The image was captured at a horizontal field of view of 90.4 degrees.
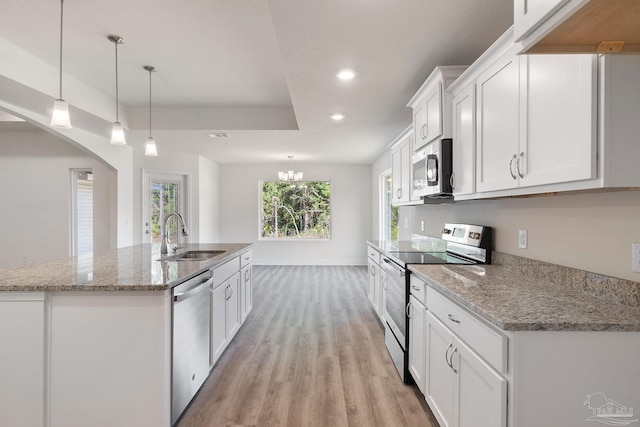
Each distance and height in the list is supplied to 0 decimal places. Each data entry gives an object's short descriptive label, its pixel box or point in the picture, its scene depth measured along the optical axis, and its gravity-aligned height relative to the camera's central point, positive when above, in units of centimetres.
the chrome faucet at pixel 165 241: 274 -28
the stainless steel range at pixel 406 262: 229 -40
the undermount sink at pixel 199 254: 319 -45
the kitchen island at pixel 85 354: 168 -78
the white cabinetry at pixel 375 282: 345 -82
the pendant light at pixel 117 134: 280 +67
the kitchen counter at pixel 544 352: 107 -50
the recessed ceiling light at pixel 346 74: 252 +111
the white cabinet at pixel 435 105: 221 +80
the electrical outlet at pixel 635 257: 124 -18
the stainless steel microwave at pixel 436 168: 226 +32
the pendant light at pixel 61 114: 218 +65
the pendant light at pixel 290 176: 642 +70
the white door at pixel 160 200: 586 +19
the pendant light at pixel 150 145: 318 +66
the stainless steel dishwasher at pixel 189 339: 182 -82
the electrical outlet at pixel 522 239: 192 -17
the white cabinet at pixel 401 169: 329 +47
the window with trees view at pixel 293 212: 769 -3
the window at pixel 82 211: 553 -3
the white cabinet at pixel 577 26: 81 +53
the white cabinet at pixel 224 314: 246 -90
